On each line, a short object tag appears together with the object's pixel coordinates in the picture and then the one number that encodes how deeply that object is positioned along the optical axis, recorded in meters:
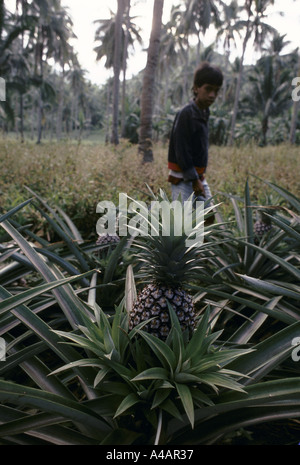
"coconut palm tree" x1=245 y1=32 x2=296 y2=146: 23.45
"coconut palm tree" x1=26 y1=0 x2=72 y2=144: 24.84
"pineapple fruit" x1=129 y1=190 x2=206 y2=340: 1.15
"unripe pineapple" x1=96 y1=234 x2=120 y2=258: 2.04
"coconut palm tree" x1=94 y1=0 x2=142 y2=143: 27.01
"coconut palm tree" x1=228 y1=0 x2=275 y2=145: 19.48
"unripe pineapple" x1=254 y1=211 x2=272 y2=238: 2.43
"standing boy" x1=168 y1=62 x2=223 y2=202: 2.75
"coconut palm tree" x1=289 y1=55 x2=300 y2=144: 14.56
